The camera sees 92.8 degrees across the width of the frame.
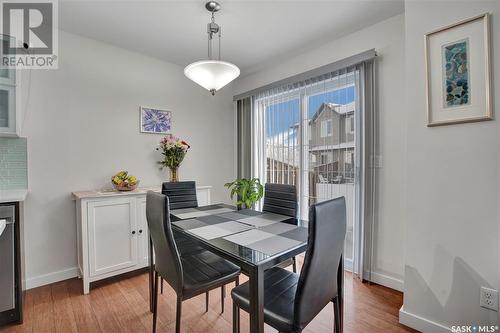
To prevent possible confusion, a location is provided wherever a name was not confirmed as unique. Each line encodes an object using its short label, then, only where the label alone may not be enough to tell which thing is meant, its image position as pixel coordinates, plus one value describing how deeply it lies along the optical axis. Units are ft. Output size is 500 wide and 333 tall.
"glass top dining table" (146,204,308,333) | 3.60
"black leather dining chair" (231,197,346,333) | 3.52
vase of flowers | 9.56
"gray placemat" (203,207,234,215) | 6.93
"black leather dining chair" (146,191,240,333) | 4.48
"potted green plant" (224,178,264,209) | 9.87
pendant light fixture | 5.52
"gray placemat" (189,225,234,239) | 4.87
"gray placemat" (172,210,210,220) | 6.42
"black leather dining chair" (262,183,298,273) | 6.78
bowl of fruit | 8.21
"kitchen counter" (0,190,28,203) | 5.63
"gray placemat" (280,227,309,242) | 4.61
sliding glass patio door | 8.14
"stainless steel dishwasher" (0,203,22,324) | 5.59
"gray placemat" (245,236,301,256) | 4.04
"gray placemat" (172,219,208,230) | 5.53
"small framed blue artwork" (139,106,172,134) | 9.66
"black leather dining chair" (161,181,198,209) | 7.90
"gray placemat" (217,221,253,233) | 5.29
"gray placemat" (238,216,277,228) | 5.66
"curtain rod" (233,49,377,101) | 7.49
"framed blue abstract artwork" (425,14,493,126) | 4.66
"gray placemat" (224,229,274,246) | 4.51
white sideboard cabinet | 7.18
